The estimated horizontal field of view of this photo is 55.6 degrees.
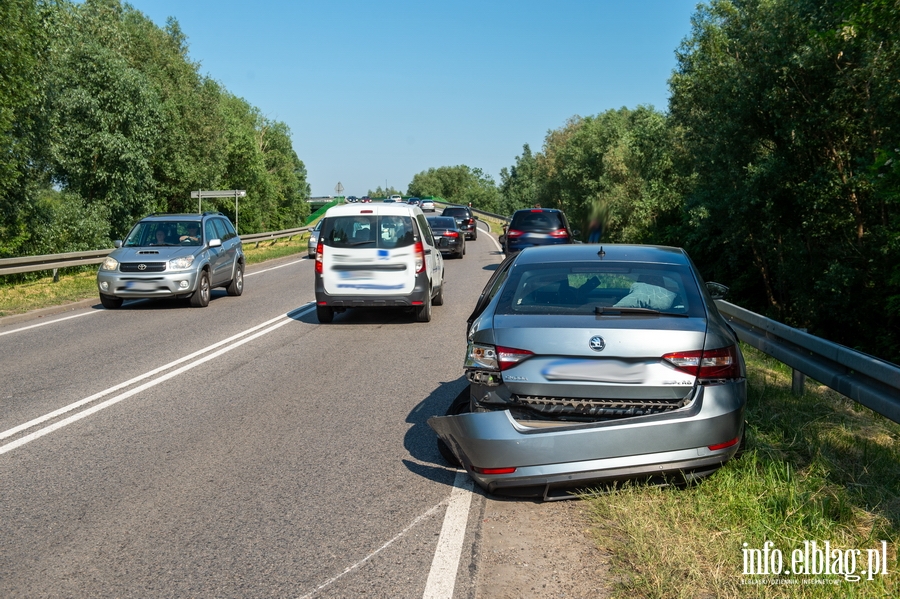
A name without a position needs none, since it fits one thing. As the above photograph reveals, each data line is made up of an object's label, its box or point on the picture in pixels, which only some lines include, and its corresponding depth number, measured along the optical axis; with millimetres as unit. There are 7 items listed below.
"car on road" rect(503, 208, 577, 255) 24422
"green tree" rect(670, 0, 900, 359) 19609
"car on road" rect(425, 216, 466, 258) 32844
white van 13992
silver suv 16234
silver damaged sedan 4758
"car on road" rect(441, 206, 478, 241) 45750
